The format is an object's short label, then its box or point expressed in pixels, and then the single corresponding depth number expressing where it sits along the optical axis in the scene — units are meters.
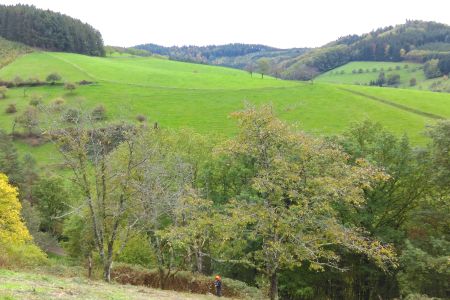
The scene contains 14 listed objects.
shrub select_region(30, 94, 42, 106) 89.96
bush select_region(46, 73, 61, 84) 109.12
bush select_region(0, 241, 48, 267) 29.03
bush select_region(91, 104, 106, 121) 82.60
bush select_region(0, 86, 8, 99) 98.38
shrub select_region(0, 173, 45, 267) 37.16
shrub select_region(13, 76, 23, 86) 107.88
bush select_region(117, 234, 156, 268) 40.97
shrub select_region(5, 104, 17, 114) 91.69
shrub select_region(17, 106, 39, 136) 79.69
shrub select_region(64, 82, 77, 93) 104.00
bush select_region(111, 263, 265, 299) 29.73
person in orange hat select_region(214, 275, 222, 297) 26.67
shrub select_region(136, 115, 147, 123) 85.86
